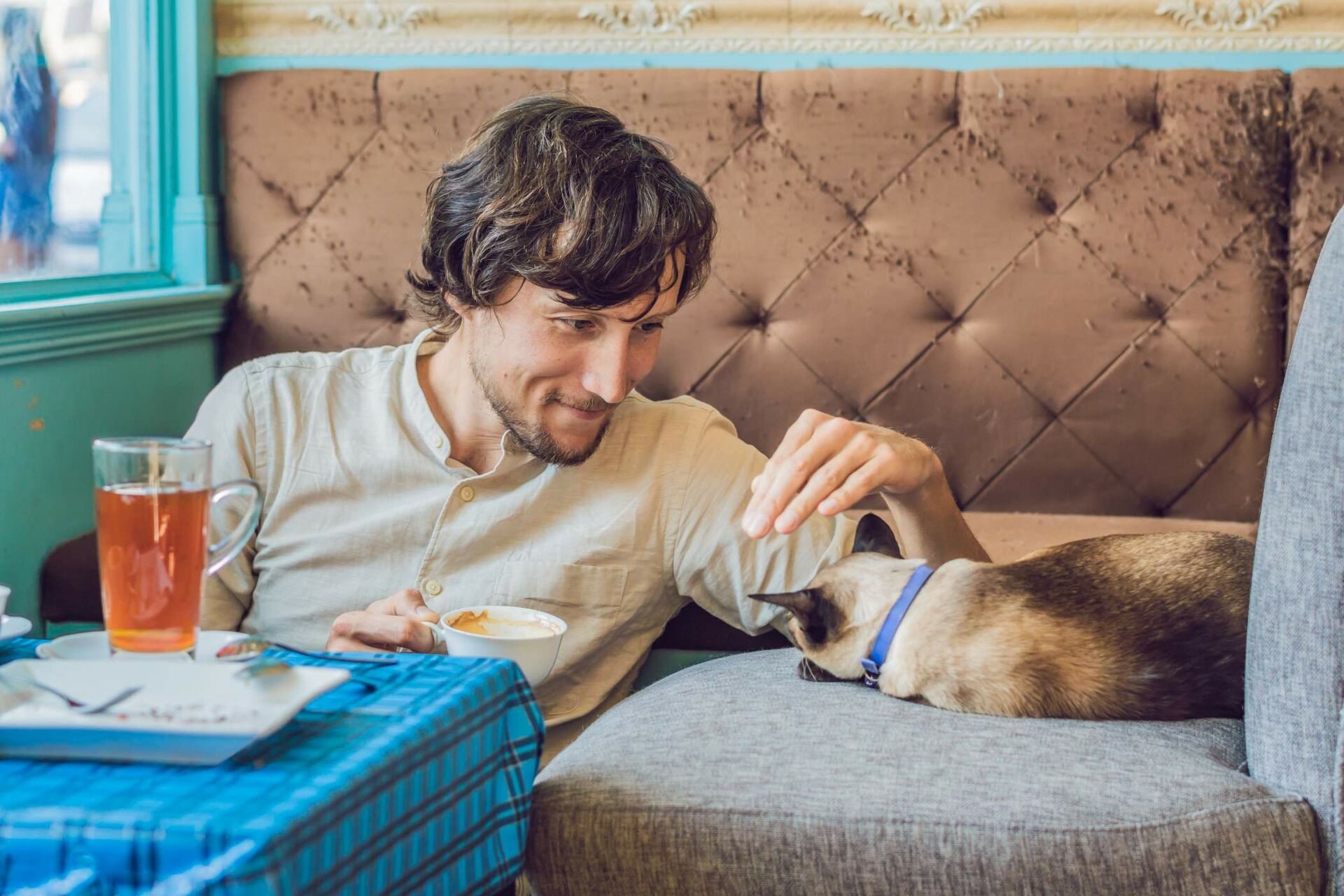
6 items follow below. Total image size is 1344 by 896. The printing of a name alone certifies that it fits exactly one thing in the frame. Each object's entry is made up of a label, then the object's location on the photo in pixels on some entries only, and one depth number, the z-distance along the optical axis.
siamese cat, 1.22
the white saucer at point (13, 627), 0.95
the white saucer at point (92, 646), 0.89
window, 2.05
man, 1.46
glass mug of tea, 0.82
